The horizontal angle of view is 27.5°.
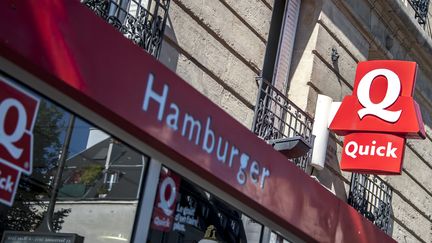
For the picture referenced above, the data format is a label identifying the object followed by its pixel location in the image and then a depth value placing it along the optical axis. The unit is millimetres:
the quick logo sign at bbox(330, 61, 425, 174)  11398
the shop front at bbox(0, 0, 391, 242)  6414
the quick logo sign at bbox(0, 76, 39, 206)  6340
